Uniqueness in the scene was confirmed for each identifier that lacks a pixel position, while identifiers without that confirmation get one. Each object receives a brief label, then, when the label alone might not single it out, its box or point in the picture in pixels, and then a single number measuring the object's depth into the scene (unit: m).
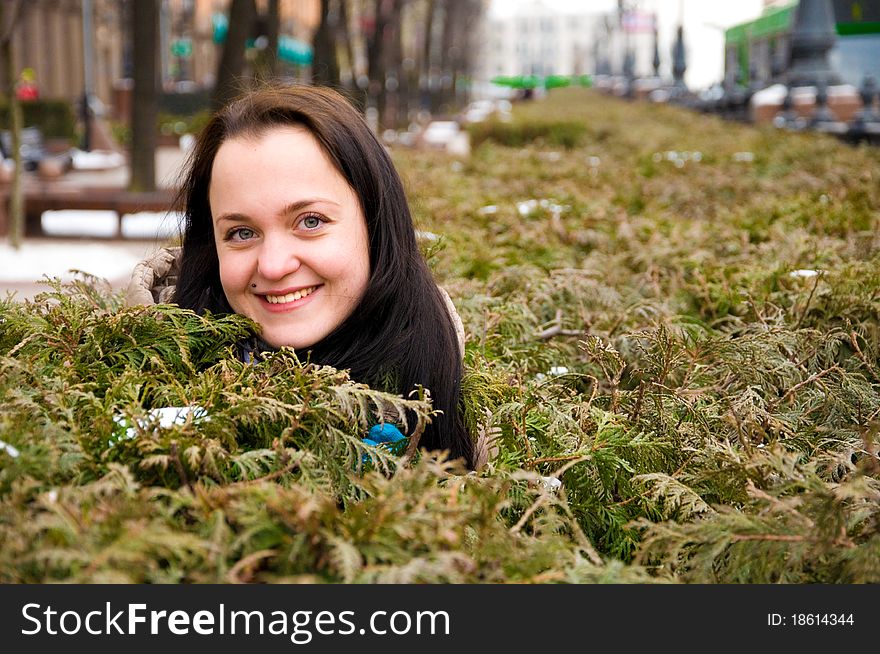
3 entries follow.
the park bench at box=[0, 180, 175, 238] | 12.05
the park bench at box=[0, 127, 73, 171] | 19.32
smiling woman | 2.49
